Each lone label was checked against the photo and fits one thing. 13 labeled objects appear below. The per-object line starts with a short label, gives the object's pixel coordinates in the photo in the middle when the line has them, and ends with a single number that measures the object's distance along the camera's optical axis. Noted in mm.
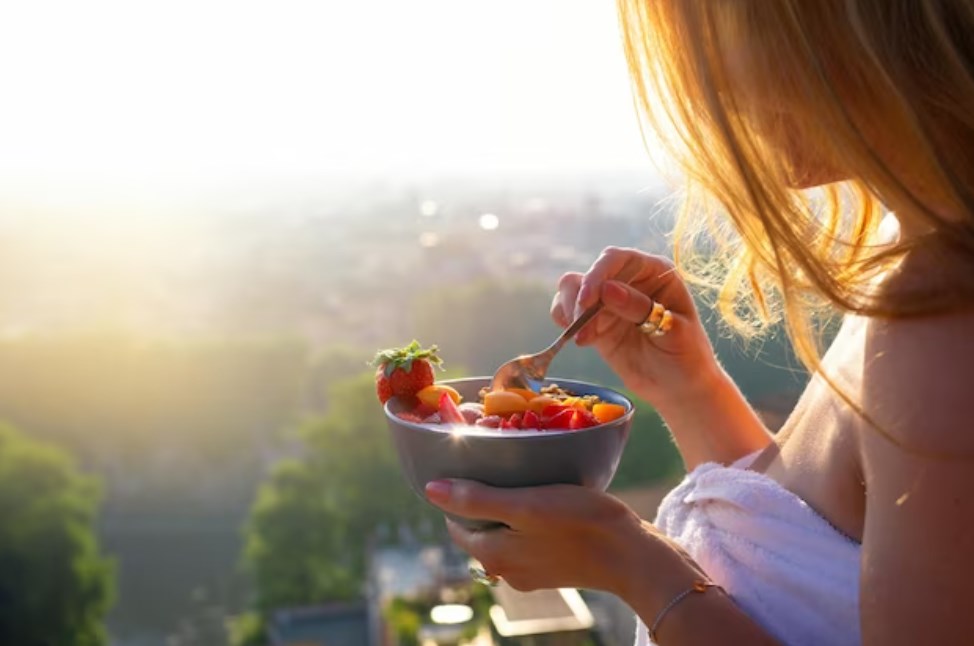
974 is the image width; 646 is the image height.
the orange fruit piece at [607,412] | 714
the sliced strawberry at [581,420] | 686
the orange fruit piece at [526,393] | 732
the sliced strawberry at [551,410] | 699
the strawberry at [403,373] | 766
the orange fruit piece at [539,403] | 710
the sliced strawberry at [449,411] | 713
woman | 525
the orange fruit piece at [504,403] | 710
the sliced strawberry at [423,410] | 744
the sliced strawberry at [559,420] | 687
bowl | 654
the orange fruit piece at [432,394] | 744
